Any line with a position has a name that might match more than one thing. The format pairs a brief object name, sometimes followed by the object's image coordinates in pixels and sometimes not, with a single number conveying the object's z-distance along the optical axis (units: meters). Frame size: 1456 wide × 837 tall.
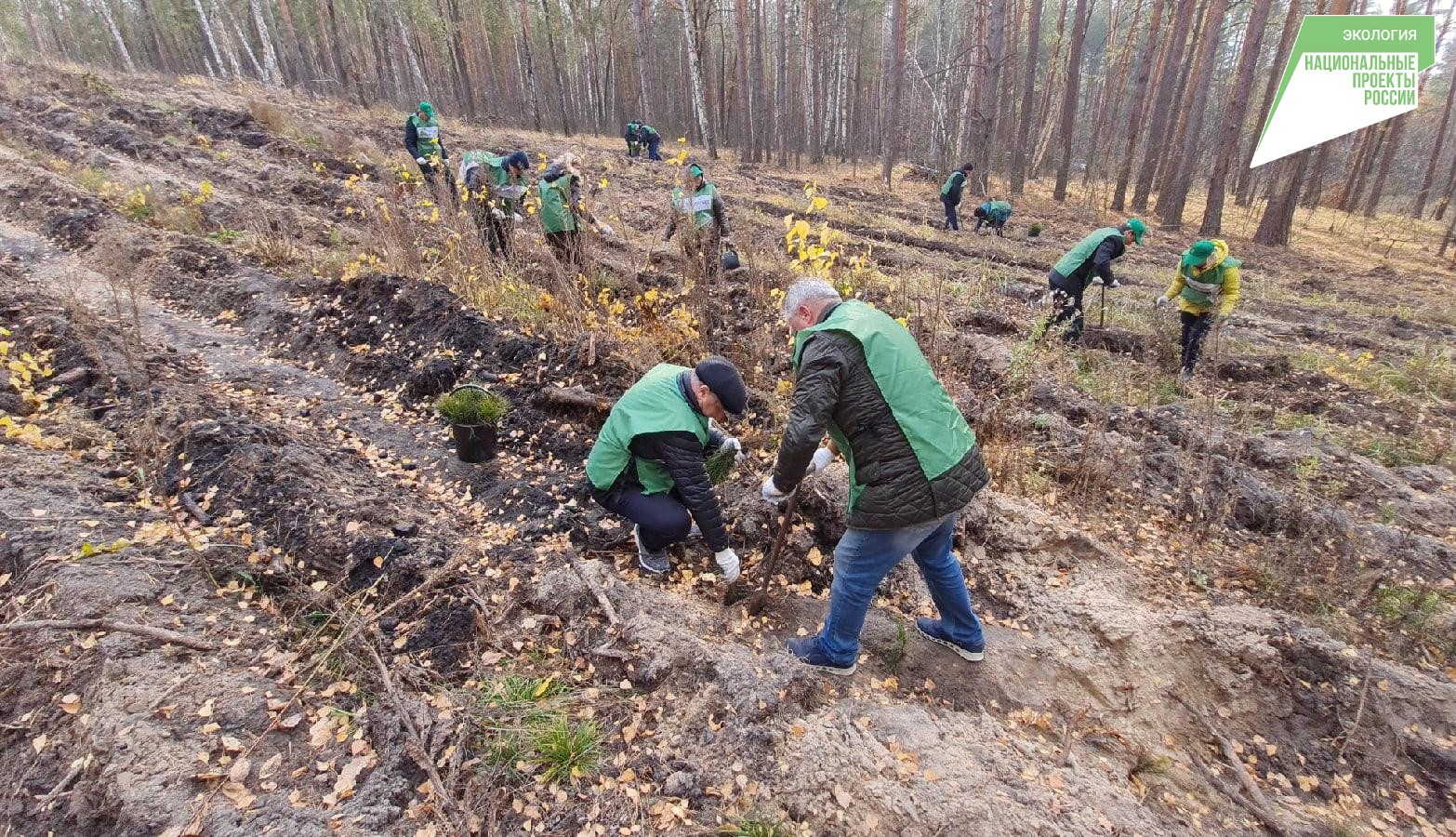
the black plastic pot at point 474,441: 4.01
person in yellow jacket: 5.63
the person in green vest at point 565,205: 5.84
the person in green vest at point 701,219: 5.09
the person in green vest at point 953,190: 12.12
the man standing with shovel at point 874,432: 2.27
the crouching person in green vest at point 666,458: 2.85
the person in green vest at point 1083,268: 6.31
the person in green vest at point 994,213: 12.27
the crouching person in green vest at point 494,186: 6.31
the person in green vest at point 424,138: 8.45
